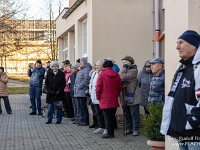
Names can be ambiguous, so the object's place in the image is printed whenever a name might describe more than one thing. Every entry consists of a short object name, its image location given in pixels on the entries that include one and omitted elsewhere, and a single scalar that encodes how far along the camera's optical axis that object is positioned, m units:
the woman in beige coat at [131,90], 10.17
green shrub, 7.01
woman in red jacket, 9.78
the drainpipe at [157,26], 12.45
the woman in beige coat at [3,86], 15.69
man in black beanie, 4.16
